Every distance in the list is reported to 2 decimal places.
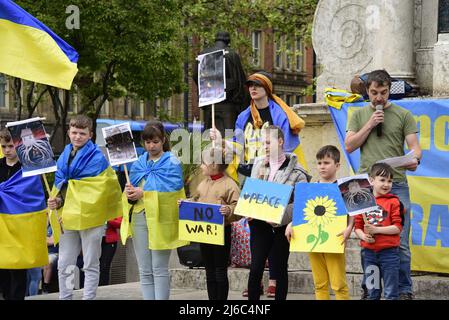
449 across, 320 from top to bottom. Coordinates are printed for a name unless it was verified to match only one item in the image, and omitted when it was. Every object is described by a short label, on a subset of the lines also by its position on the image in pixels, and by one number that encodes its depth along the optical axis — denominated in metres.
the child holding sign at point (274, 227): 10.20
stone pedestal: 12.90
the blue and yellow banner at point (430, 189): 11.73
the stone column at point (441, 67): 12.44
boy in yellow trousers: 9.78
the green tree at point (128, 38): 32.62
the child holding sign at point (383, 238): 9.59
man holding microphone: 9.99
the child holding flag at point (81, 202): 11.10
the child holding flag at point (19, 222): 11.24
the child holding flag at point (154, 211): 10.83
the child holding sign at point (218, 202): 10.52
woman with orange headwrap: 10.96
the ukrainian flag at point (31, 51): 11.55
